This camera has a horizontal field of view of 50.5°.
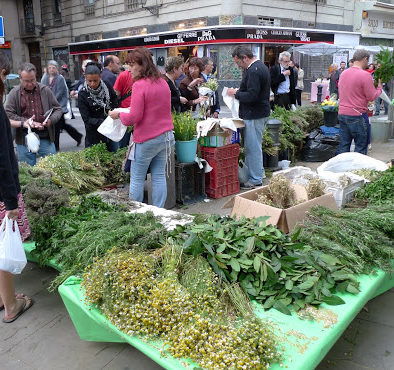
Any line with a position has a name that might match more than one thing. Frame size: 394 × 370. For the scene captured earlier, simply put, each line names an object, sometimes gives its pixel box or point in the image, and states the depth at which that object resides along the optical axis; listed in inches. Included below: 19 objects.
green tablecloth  82.0
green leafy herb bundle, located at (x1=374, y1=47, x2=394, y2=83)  233.0
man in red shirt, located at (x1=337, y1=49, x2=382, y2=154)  249.0
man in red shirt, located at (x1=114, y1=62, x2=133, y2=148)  244.1
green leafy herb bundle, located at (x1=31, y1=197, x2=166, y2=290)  113.5
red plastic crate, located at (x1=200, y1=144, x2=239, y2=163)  225.9
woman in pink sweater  165.9
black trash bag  316.8
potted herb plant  212.2
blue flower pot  215.5
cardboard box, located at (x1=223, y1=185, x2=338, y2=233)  135.3
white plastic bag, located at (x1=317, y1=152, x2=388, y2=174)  208.7
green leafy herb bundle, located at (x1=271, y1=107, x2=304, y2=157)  301.9
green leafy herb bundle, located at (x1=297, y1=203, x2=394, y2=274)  113.3
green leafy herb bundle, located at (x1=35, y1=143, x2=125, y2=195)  184.9
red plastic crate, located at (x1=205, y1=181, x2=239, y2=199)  233.9
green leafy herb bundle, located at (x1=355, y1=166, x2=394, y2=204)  156.3
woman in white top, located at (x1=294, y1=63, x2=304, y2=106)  516.7
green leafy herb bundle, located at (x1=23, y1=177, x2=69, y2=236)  141.9
